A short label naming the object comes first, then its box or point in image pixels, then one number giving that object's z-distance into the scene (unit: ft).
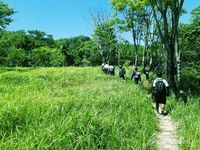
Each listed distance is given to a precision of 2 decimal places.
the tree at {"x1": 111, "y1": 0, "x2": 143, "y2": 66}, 56.28
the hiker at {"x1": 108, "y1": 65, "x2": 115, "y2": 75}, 57.05
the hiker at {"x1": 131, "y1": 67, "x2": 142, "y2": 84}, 39.83
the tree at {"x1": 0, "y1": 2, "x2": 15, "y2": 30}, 65.25
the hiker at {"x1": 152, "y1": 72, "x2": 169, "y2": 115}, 22.02
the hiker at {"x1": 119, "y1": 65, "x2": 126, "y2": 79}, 47.46
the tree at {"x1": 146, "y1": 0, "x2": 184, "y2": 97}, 29.35
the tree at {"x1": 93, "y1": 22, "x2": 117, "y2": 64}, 89.37
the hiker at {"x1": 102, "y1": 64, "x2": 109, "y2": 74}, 60.17
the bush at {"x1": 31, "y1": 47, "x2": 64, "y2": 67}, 117.19
